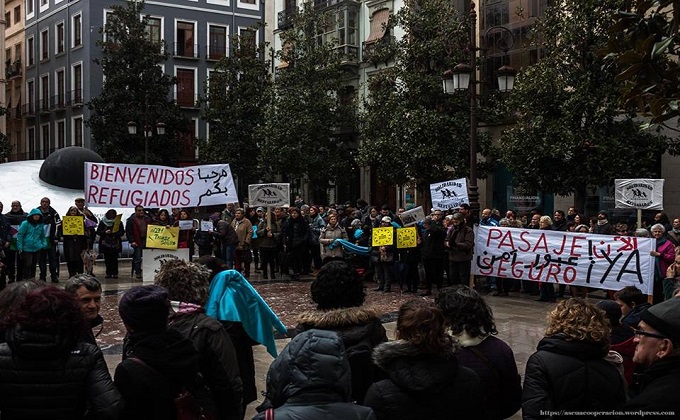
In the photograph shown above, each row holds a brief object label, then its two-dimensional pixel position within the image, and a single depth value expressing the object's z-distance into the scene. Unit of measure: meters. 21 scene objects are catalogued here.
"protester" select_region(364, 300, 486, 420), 3.13
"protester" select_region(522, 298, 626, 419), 3.43
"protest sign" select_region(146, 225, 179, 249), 15.73
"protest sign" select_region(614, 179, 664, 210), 14.20
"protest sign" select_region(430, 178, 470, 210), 15.88
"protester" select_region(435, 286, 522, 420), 3.76
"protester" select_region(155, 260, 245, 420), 3.77
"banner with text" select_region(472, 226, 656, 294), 11.19
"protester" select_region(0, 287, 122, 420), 3.07
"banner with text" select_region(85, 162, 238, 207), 14.67
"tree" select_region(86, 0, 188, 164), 38.31
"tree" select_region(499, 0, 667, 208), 19.19
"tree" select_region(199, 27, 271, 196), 35.12
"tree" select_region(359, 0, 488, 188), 24.25
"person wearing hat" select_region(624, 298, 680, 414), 2.53
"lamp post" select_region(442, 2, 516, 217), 14.88
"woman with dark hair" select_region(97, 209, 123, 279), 16.42
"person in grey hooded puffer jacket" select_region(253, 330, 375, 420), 2.79
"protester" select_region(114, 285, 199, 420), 3.23
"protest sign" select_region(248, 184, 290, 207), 17.78
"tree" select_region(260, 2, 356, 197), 30.52
